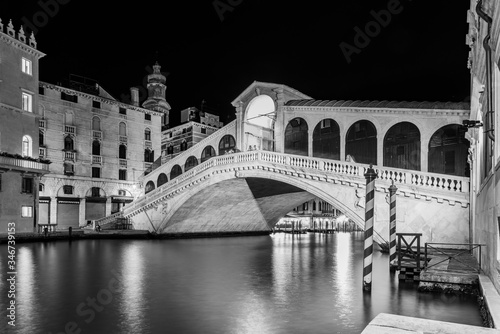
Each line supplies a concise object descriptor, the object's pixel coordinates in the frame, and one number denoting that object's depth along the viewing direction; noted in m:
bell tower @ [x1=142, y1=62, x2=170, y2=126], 49.54
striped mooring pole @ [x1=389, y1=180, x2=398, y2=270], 11.18
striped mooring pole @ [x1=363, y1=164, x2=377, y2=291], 8.61
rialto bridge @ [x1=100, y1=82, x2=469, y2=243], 14.78
